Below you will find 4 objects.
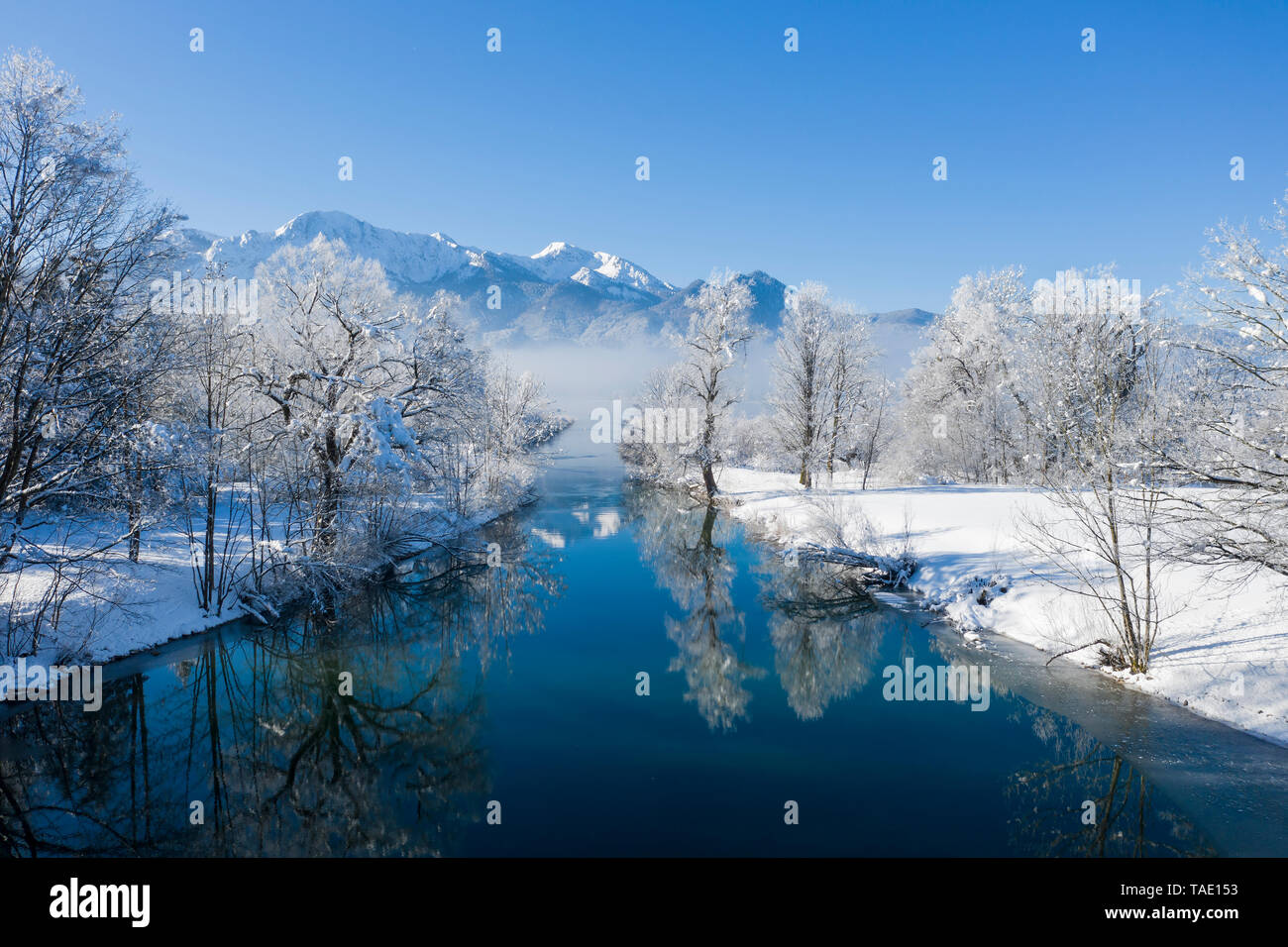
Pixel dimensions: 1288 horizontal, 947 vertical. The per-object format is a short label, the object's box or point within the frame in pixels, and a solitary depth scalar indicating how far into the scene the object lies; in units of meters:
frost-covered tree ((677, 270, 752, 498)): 32.12
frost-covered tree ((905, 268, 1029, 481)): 33.91
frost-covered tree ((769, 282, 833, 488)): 32.56
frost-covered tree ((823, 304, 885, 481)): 33.09
